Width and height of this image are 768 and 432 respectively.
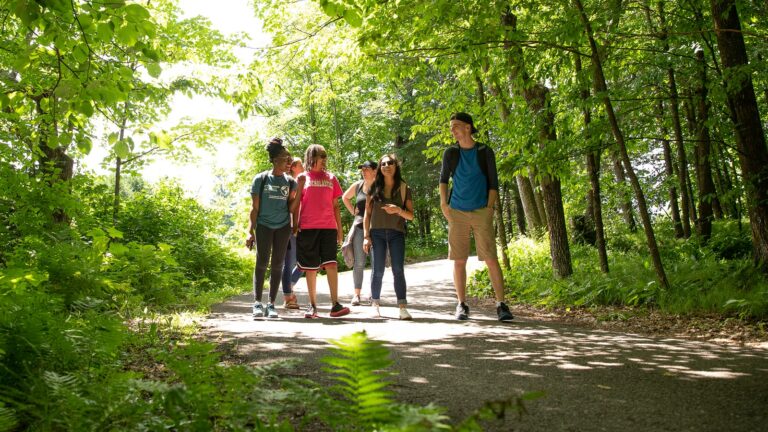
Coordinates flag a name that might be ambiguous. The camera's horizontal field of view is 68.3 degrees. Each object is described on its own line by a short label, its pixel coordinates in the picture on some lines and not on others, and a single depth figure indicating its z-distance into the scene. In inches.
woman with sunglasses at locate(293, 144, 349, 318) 303.6
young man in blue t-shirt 279.9
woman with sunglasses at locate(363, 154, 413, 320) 305.9
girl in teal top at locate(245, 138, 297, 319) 292.7
